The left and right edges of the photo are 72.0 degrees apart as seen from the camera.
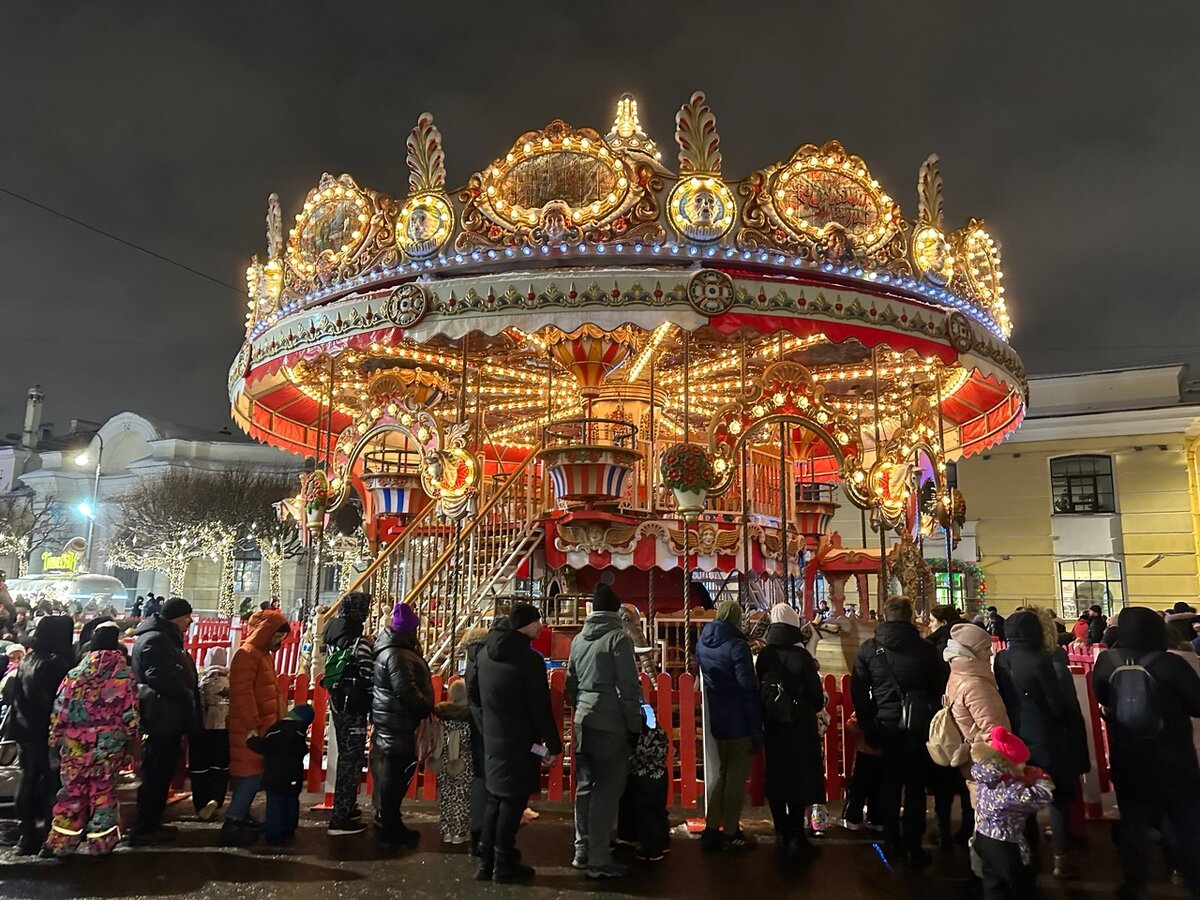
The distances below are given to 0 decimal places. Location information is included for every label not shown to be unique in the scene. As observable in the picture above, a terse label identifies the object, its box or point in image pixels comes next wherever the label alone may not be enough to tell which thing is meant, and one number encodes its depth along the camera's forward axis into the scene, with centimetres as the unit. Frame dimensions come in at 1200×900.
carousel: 853
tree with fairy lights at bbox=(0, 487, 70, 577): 3422
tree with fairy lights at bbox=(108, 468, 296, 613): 3181
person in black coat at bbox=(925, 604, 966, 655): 622
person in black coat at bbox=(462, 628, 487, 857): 491
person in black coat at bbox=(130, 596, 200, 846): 527
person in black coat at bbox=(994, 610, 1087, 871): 463
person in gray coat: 468
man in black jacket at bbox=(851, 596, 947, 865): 491
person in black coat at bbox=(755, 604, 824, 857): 505
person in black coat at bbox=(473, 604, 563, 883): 460
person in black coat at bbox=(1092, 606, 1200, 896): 423
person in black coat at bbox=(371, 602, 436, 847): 514
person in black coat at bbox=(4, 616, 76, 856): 518
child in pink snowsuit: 496
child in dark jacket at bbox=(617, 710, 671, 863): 496
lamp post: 3117
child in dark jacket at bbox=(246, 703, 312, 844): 531
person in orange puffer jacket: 531
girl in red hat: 400
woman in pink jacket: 427
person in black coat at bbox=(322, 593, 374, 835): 557
